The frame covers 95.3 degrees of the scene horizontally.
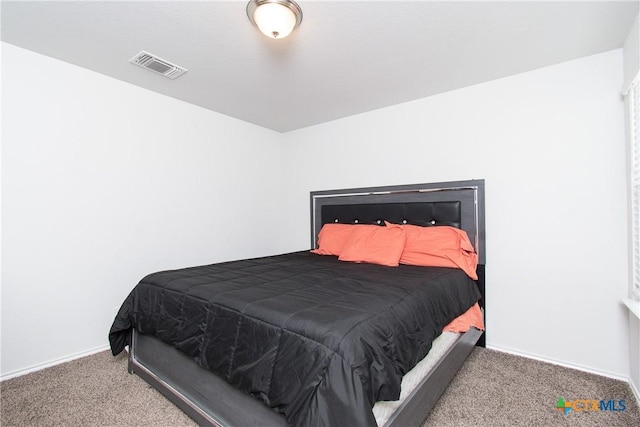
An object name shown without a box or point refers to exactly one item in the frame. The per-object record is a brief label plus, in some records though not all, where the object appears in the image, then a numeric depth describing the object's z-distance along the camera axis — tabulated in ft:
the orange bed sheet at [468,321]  6.35
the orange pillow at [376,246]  8.29
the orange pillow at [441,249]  7.86
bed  3.58
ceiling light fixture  5.33
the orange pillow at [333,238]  10.14
